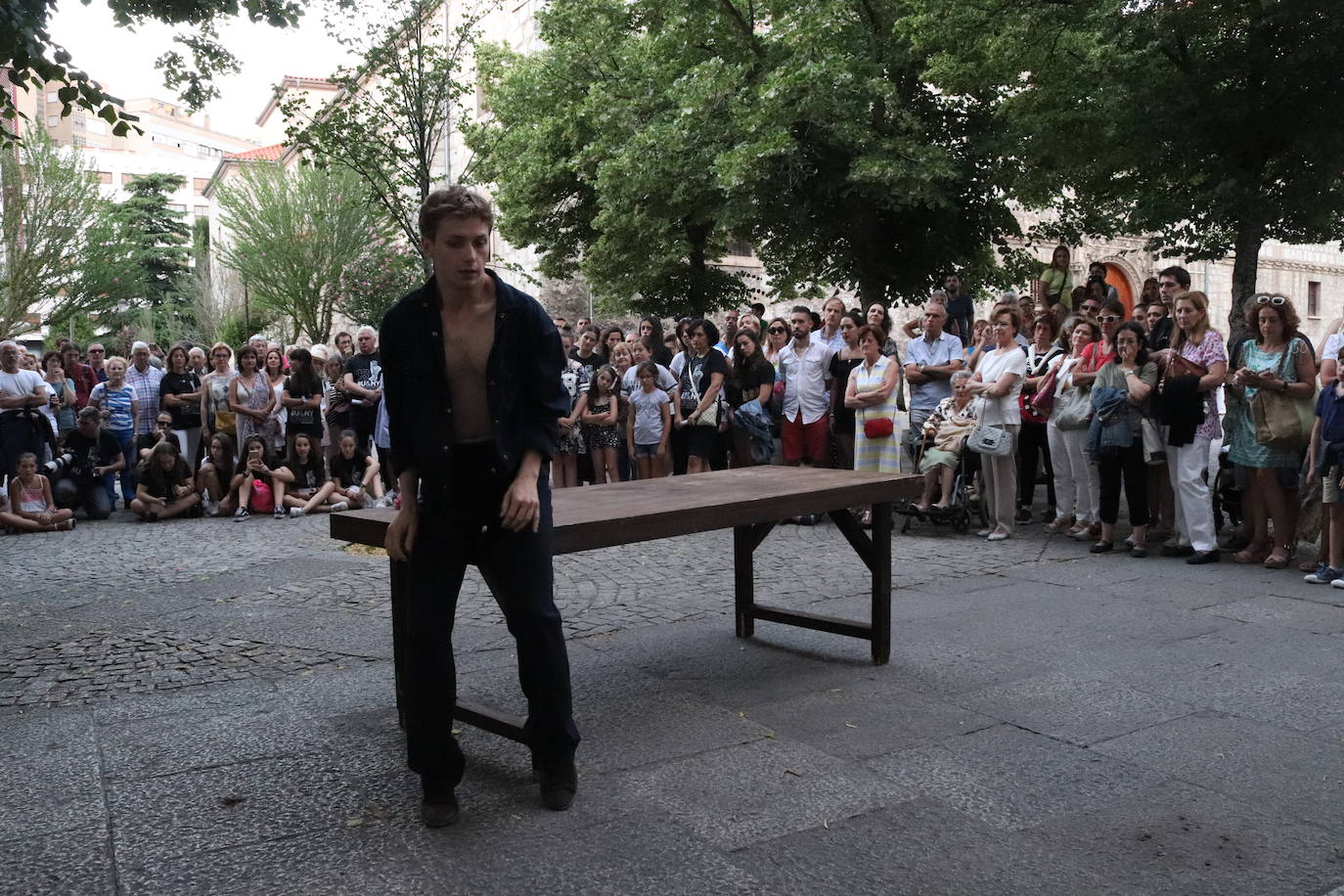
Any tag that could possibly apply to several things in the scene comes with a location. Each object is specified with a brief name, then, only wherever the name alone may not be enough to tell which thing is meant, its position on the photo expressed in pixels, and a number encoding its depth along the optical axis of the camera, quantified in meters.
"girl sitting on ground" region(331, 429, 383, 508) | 12.88
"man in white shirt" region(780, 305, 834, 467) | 11.12
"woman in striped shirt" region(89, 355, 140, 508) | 14.03
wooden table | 4.35
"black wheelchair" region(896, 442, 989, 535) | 10.07
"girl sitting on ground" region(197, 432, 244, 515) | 13.13
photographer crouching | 13.22
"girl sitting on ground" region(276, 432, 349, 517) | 13.02
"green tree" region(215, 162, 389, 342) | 47.16
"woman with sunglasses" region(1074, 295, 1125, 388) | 9.41
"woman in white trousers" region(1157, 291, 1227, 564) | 8.45
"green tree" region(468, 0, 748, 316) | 22.09
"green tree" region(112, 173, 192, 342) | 65.19
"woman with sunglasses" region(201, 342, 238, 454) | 13.71
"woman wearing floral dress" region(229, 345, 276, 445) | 13.45
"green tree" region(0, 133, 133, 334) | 39.78
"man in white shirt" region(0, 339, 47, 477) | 12.57
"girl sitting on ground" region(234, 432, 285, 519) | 12.97
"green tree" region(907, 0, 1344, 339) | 14.16
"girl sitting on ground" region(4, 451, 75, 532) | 12.20
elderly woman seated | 10.23
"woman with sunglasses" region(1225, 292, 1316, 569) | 8.10
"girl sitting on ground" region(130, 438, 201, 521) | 12.91
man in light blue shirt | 10.97
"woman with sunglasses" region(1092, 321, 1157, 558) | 8.89
